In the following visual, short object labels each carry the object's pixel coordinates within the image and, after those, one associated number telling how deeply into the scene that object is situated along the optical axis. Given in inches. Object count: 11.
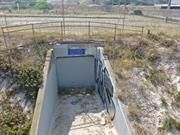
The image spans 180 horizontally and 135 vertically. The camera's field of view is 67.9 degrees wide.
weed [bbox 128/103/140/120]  216.5
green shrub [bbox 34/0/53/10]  570.7
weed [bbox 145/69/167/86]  259.3
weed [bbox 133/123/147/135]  203.1
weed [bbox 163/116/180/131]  216.0
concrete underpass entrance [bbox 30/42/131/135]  224.8
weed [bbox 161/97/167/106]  238.6
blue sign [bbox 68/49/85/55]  292.3
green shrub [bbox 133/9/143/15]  537.4
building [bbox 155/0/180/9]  618.9
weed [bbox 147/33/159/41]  313.2
